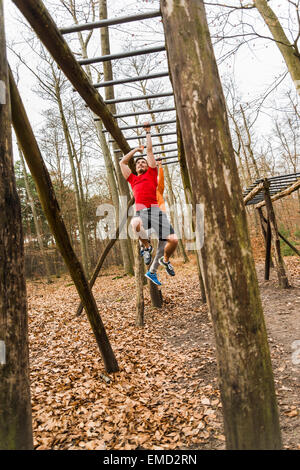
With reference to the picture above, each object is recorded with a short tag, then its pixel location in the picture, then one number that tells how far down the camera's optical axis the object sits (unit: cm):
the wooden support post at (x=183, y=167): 519
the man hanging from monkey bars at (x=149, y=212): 458
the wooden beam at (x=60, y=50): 246
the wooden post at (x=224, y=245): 179
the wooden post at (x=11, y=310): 196
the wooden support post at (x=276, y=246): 798
